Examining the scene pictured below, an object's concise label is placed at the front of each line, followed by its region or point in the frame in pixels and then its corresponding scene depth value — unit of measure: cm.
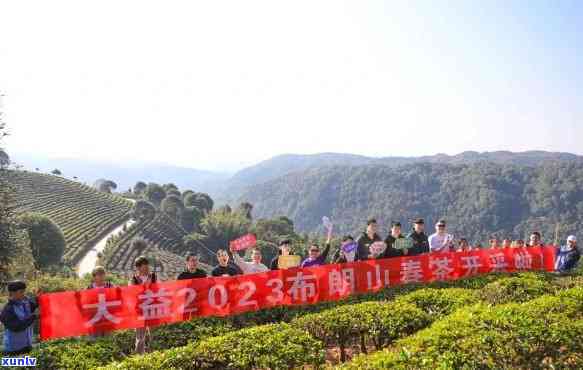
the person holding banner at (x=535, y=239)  1235
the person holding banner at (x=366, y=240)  970
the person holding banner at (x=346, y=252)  987
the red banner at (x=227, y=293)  700
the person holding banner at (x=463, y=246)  1144
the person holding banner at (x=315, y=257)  928
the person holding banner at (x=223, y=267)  829
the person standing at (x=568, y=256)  1166
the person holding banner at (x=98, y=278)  714
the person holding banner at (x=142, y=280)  683
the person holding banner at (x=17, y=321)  587
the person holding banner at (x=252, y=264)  884
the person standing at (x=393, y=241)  1002
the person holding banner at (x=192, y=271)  784
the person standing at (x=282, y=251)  909
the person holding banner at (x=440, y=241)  1103
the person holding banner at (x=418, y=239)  1035
